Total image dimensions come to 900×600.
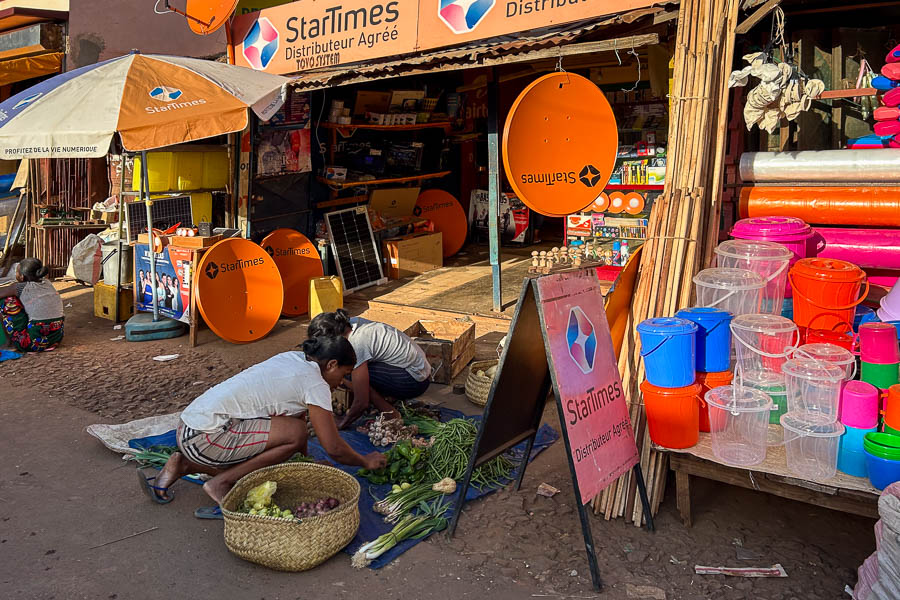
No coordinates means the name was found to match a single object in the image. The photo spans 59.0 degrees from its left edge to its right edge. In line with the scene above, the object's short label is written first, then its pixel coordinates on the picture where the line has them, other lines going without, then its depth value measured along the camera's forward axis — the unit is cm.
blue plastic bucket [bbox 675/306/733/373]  412
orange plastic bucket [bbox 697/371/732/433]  414
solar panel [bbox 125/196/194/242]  884
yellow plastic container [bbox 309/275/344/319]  870
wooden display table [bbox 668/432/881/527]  362
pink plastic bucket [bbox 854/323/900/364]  388
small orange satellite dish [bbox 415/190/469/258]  1197
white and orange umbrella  654
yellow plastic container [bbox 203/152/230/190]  947
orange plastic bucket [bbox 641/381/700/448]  398
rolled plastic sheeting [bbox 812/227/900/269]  502
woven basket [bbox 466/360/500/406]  606
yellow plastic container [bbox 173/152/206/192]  917
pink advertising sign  381
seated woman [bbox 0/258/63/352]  777
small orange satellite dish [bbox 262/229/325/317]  928
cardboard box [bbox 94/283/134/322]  915
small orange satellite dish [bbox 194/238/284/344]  784
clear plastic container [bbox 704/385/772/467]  390
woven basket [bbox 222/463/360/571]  383
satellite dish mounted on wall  927
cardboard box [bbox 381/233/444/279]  1062
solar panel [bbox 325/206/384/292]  1000
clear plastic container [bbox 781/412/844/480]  371
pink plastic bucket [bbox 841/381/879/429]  372
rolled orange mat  500
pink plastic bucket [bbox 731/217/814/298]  482
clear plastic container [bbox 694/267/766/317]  439
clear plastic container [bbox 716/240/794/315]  457
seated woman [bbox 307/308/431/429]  565
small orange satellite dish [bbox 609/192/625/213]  849
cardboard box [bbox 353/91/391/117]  1039
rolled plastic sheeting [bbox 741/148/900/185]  504
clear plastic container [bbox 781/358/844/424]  379
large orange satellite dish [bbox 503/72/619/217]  589
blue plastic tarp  418
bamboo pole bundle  471
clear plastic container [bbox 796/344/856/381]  389
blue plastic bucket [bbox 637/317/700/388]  393
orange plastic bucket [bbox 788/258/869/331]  420
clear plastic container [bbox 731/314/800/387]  414
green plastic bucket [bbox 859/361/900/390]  390
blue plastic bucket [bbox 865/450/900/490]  345
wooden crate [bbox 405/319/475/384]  678
